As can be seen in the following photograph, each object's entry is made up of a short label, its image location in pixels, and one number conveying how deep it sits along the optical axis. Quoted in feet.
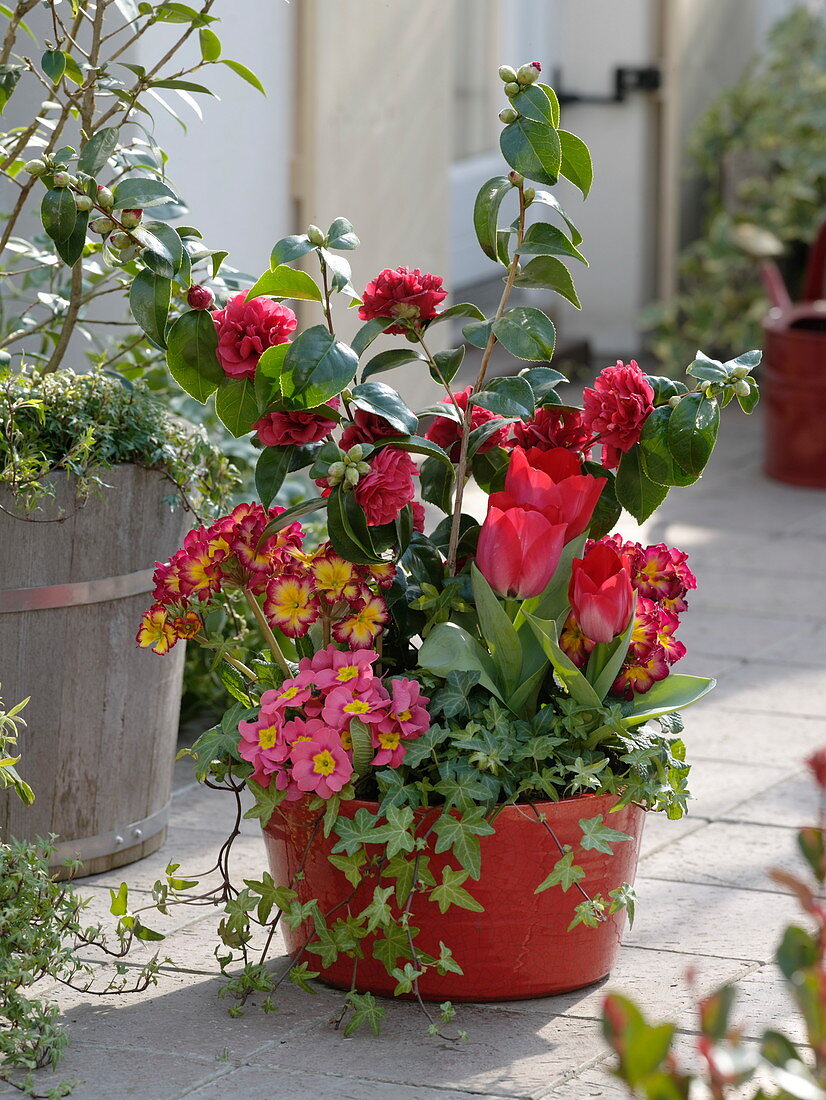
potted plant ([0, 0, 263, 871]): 15.70
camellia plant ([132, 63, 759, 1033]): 13.24
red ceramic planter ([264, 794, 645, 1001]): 13.49
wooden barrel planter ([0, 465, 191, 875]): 15.86
